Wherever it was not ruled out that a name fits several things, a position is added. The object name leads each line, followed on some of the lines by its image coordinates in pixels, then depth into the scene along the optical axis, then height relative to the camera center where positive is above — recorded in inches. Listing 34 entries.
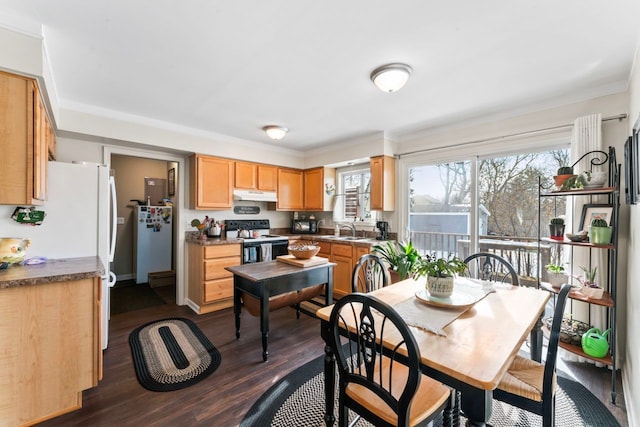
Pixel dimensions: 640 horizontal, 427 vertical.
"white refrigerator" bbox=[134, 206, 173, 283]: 199.2 -20.9
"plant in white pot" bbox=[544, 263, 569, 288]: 94.8 -21.4
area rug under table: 69.8 -52.8
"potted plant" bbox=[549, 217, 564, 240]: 95.9 -5.0
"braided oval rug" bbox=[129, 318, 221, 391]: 86.6 -52.2
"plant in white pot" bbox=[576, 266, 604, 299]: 86.1 -22.9
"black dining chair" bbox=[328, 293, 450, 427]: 41.9 -30.4
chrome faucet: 180.4 -9.0
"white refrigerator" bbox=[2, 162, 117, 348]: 89.6 -2.6
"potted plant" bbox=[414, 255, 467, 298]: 65.7 -14.4
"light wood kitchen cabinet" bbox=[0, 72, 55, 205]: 67.7 +18.1
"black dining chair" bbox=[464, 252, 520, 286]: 122.8 -25.9
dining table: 42.0 -22.8
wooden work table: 95.9 -26.1
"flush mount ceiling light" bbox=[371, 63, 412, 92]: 83.0 +42.5
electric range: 156.9 -15.9
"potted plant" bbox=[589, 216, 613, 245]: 85.0 -5.3
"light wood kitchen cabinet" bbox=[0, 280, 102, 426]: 65.0 -34.8
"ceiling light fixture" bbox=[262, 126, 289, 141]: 140.9 +42.1
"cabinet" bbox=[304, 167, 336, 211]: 191.3 +18.1
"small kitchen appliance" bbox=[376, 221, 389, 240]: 162.6 -9.5
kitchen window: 185.5 +11.5
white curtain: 93.2 +1.0
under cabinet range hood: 167.9 +11.0
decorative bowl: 111.1 -15.4
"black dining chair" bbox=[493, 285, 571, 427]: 51.1 -33.9
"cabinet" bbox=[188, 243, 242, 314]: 141.9 -33.5
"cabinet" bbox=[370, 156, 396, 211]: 155.4 +17.8
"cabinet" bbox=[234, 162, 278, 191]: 169.3 +23.5
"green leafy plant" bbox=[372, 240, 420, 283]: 131.3 -22.0
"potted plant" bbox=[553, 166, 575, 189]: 93.5 +13.5
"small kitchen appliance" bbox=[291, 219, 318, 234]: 200.8 -9.5
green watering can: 86.0 -40.7
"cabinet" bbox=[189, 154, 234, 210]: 151.9 +17.3
